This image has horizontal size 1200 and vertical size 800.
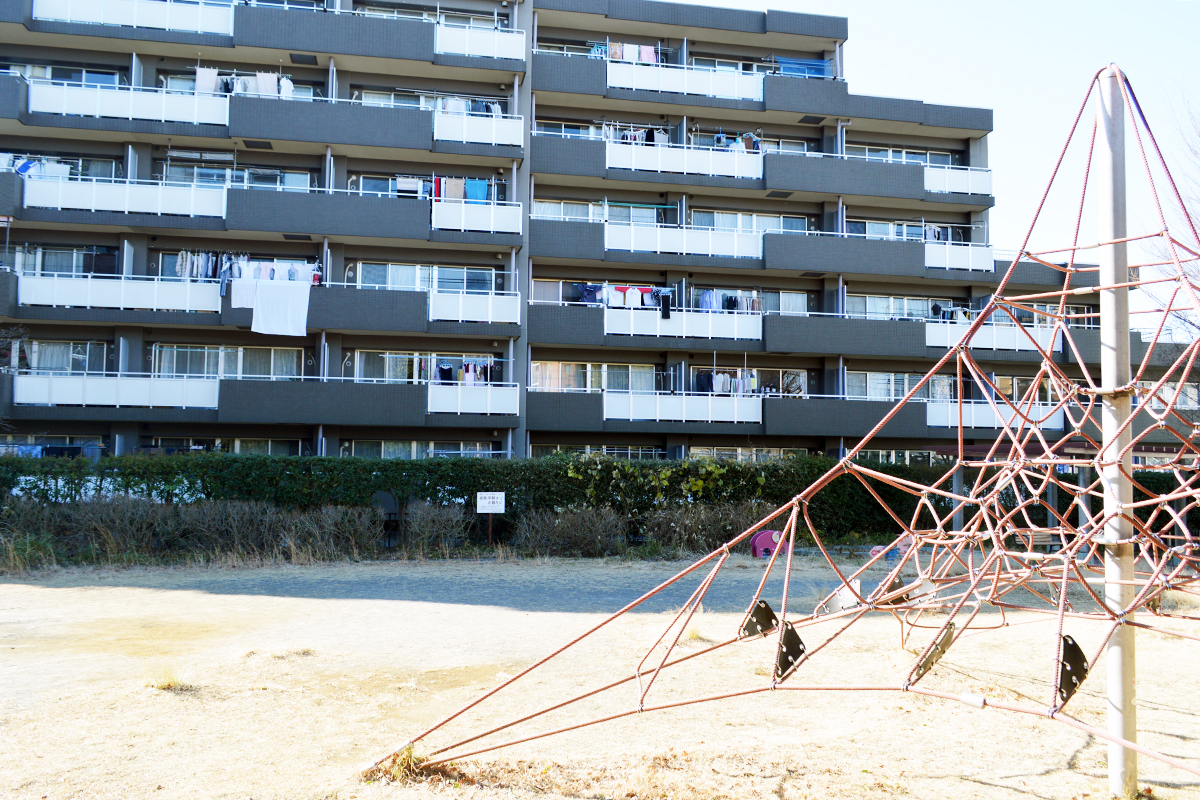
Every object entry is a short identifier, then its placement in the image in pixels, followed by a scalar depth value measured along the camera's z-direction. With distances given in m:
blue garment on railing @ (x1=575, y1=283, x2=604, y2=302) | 28.62
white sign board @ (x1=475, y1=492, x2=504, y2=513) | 19.28
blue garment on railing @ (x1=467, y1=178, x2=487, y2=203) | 27.67
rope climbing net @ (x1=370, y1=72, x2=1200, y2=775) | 5.45
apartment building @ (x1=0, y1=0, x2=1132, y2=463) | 25.50
